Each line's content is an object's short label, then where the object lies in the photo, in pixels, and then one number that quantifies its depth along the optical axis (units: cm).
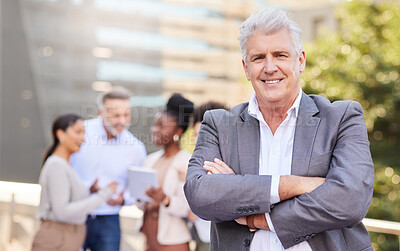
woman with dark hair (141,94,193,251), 291
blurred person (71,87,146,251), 327
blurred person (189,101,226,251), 286
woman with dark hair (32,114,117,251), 302
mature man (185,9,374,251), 138
